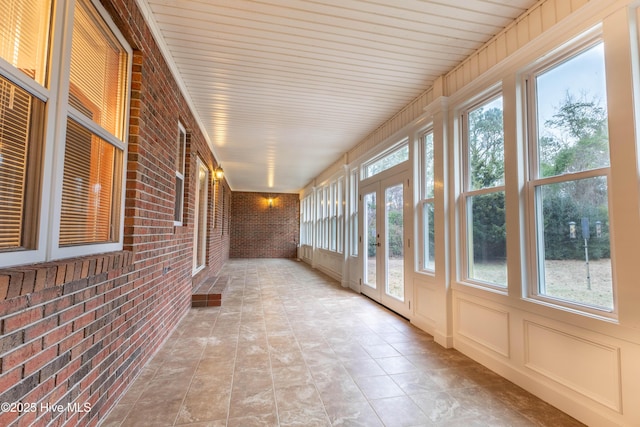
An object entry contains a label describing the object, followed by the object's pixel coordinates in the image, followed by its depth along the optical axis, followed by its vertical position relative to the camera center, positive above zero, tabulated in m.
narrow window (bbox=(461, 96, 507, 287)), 2.67 +0.36
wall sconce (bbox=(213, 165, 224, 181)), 6.56 +1.26
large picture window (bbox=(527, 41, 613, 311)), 1.92 +0.38
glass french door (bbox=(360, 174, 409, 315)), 4.30 -0.14
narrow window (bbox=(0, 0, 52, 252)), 1.20 +0.45
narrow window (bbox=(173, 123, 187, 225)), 3.98 +0.71
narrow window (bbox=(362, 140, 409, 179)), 4.34 +1.14
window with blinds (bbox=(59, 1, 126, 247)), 1.61 +0.55
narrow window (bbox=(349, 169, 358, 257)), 6.20 +0.43
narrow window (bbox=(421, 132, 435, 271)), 3.63 +0.35
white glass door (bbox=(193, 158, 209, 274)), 5.38 +0.16
